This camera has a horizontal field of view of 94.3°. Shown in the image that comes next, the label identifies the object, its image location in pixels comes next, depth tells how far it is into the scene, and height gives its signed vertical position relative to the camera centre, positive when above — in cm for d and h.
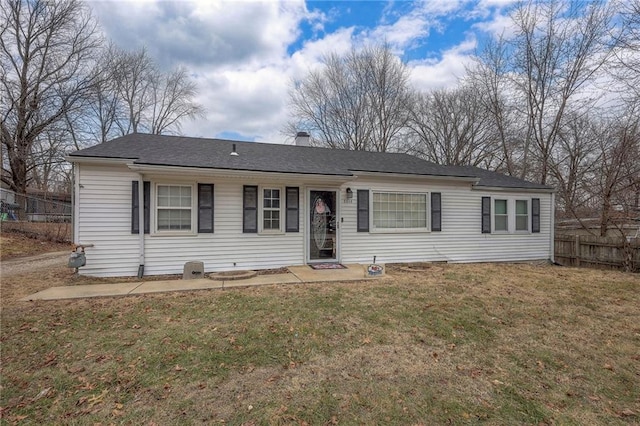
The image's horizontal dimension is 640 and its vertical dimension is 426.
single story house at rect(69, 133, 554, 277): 693 +25
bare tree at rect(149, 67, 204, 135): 2520 +995
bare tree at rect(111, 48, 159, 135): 2279 +1026
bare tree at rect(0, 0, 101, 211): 1498 +771
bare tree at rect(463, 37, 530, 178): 1575 +675
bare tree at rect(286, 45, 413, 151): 2048 +837
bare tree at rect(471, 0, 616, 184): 1316 +736
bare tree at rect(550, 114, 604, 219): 1438 +306
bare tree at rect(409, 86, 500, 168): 1967 +626
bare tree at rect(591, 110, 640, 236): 965 +157
